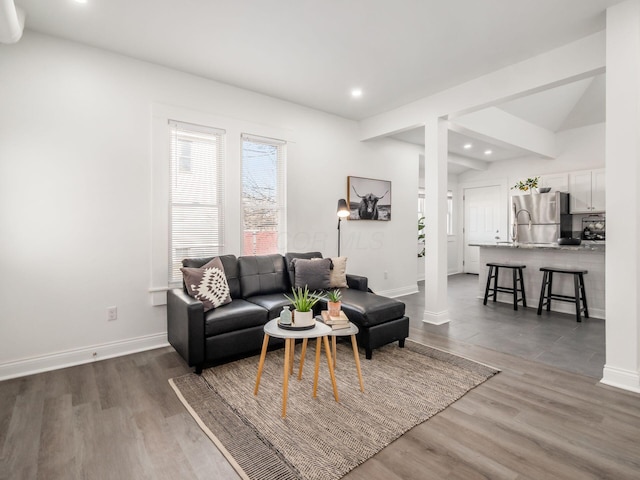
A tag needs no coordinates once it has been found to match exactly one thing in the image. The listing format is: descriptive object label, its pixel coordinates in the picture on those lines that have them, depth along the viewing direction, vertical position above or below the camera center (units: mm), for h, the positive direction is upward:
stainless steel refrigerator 6406 +456
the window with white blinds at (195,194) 3512 +505
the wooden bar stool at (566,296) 4219 -717
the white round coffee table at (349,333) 2359 -688
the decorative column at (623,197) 2438 +327
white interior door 7957 +499
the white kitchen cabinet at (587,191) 6117 +935
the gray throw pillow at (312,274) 3795 -402
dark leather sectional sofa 2729 -691
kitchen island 4422 -363
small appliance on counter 6206 +239
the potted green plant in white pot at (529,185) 6531 +1110
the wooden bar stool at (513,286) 4883 -689
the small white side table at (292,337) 2131 -681
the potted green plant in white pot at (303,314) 2305 -529
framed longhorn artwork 5188 +677
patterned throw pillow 2967 -426
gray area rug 1747 -1138
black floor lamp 4406 +407
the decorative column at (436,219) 4133 +258
